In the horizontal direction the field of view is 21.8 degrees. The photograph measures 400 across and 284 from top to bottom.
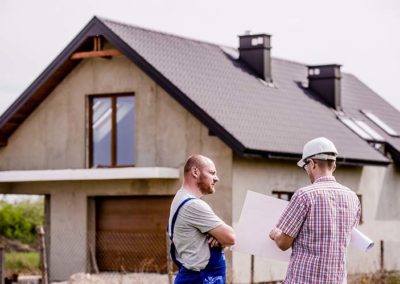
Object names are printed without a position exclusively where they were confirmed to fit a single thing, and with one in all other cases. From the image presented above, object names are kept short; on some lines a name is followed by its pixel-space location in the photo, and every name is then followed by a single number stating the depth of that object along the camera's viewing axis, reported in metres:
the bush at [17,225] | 39.53
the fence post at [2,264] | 15.35
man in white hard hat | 6.12
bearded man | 6.51
